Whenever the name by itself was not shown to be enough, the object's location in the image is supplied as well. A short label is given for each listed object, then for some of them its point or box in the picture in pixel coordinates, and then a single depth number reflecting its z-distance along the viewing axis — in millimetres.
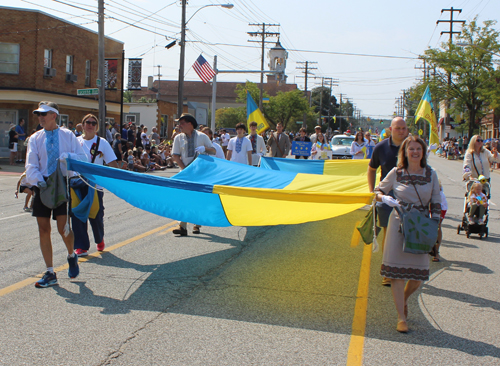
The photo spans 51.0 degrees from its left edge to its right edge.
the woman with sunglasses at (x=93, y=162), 6648
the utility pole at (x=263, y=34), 49969
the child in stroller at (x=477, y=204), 9008
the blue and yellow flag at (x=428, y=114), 9594
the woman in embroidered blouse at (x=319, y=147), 15883
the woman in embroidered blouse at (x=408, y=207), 4621
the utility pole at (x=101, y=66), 21859
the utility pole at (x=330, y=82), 113500
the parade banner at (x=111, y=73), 28358
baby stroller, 9055
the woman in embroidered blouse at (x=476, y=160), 9039
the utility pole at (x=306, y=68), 81188
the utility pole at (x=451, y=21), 56219
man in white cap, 5422
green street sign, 22344
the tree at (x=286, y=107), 76688
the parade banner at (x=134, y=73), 30125
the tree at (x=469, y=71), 50562
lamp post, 28531
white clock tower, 37297
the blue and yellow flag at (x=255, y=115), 15656
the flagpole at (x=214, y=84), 28703
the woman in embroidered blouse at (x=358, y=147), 14214
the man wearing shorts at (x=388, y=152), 6152
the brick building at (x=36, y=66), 26938
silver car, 23875
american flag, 28656
